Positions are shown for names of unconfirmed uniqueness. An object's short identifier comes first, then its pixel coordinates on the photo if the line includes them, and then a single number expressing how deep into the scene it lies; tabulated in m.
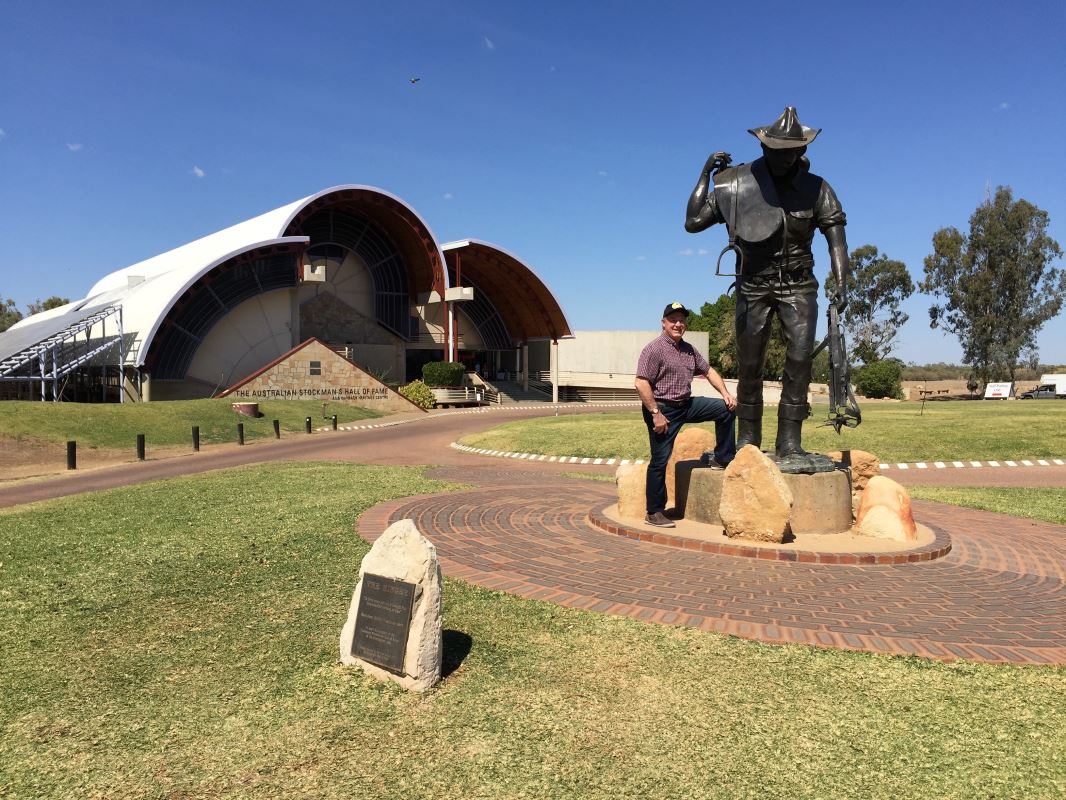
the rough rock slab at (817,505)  6.67
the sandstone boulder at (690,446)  7.76
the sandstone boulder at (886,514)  6.49
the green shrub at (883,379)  39.34
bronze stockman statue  6.94
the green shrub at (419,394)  35.34
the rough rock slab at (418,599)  3.54
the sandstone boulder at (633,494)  7.25
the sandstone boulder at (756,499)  6.15
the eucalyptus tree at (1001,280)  47.31
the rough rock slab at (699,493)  7.02
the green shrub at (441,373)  36.84
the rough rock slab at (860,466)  7.73
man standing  6.46
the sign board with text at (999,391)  46.06
